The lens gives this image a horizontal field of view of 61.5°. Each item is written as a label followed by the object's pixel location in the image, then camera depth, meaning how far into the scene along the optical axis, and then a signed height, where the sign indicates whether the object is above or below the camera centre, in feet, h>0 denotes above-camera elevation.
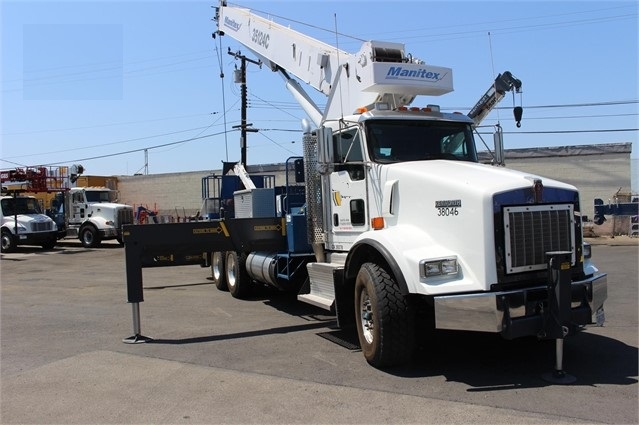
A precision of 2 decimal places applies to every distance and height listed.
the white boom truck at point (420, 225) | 17.25 -0.63
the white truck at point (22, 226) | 81.20 -0.38
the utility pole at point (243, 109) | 91.76 +19.19
